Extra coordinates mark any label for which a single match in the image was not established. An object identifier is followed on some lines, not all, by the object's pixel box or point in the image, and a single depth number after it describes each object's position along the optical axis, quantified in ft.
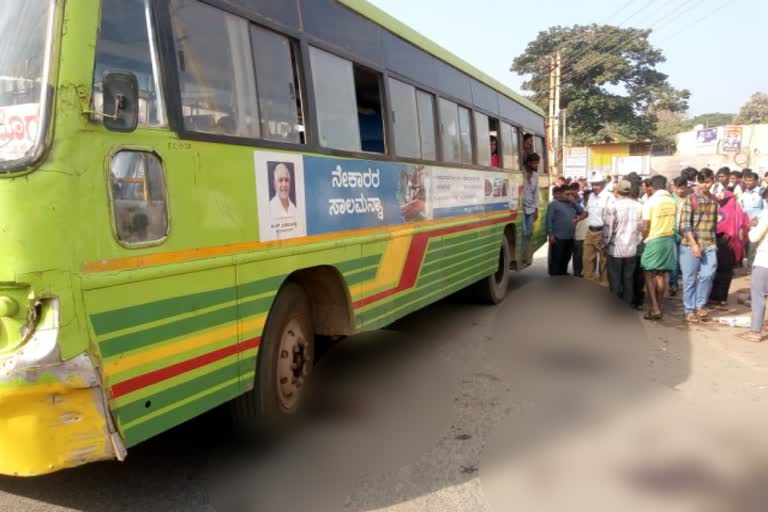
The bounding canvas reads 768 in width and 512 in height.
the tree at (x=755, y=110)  218.79
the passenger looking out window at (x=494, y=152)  26.34
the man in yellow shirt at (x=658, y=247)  23.56
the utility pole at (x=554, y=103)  90.99
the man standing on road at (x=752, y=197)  33.12
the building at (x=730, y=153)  102.22
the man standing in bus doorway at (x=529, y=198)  31.71
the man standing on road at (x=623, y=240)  24.93
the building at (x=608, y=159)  88.43
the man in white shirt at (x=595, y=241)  30.60
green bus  7.23
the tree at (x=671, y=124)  217.31
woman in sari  26.99
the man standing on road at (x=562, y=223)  31.45
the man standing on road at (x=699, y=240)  23.22
